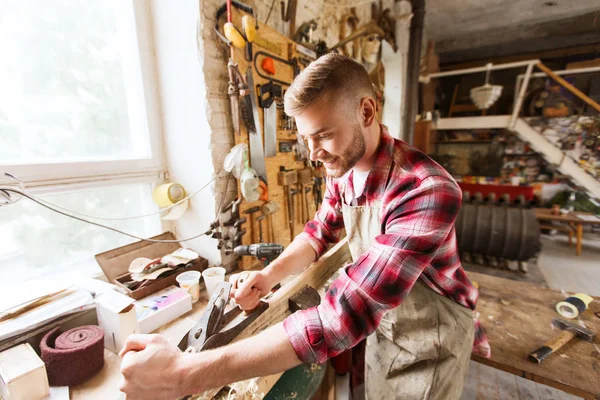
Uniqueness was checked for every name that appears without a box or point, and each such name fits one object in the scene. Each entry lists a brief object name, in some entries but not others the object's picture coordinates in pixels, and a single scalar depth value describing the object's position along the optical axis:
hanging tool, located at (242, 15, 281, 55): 1.37
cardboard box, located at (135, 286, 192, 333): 1.08
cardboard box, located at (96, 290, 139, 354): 0.94
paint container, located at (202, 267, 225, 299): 1.31
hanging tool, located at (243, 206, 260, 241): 1.61
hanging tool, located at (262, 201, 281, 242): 1.68
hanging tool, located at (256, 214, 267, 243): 1.67
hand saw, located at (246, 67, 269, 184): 1.51
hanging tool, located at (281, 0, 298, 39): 1.85
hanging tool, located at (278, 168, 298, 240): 1.81
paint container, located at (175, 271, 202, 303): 1.28
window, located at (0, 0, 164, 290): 1.11
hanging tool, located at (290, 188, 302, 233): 1.94
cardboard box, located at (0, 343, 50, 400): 0.72
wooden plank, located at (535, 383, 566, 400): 1.83
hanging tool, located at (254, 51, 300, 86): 1.55
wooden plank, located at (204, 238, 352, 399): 0.86
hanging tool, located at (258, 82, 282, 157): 1.61
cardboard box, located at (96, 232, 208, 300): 1.21
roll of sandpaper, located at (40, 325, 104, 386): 0.81
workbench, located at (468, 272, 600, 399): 1.09
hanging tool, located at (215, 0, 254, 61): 1.31
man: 0.61
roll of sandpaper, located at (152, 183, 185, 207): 1.49
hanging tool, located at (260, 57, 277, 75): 1.59
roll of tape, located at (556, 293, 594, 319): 1.44
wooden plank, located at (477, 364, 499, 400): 1.84
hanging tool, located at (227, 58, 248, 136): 1.40
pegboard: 1.53
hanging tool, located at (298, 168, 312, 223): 1.98
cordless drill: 1.22
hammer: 1.19
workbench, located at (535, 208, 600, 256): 4.14
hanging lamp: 4.97
